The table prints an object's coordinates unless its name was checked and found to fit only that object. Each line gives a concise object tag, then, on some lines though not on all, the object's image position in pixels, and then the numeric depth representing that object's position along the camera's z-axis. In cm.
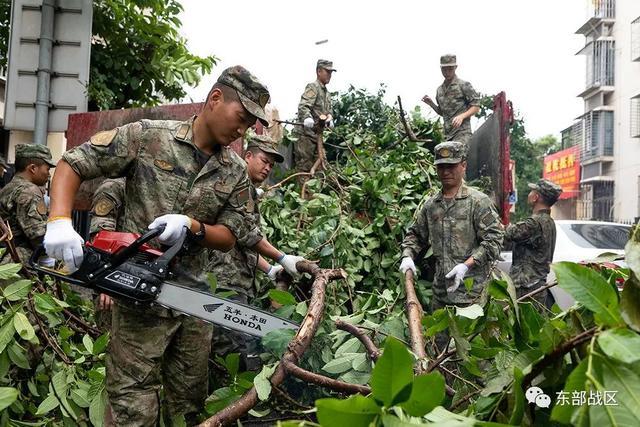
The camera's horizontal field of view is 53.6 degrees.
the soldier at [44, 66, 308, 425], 255
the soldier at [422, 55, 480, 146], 729
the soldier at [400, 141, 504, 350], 458
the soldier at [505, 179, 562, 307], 604
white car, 668
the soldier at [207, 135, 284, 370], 374
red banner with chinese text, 3384
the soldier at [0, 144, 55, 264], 491
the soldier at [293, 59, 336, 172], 711
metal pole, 514
